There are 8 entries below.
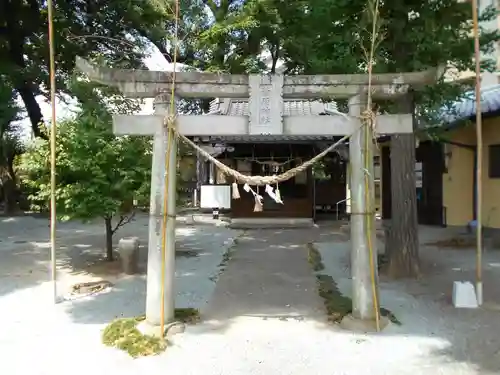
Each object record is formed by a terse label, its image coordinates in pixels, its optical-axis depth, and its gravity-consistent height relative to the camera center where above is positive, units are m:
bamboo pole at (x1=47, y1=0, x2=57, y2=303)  7.60 +0.50
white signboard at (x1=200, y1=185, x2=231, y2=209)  9.02 -0.10
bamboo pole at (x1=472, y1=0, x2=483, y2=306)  7.05 +0.60
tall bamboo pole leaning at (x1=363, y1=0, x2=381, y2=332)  5.89 -0.06
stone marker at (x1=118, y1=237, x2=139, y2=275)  9.52 -1.23
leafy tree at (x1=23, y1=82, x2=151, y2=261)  9.20 +0.42
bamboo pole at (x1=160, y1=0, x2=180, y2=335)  5.80 +0.07
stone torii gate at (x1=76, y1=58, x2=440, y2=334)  5.88 +0.82
